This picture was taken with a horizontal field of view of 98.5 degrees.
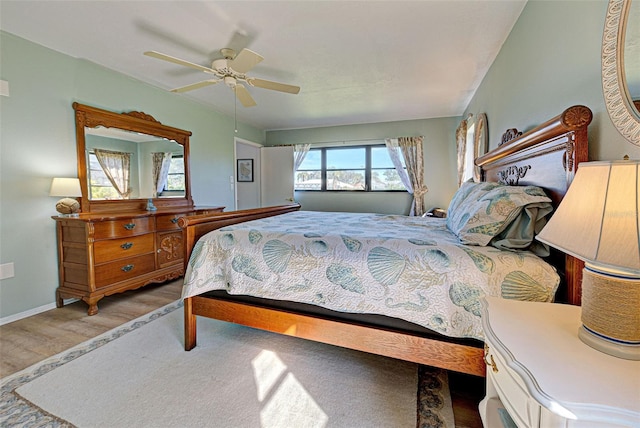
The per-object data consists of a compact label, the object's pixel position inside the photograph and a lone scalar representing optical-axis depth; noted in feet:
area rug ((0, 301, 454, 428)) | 4.48
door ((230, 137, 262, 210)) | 18.45
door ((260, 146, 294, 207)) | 18.44
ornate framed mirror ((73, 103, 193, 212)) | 9.40
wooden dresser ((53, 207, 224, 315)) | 8.38
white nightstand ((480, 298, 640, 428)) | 1.91
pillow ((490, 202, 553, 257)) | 4.55
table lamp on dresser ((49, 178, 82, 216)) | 8.29
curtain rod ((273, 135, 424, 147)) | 17.06
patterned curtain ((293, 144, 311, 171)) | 18.42
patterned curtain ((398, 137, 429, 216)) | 16.06
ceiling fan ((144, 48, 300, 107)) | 6.91
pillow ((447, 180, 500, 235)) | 6.17
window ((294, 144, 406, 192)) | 17.21
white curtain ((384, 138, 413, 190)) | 16.48
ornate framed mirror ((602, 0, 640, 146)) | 3.19
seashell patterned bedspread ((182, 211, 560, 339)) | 4.31
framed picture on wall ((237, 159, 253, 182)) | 18.56
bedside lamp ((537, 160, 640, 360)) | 2.19
